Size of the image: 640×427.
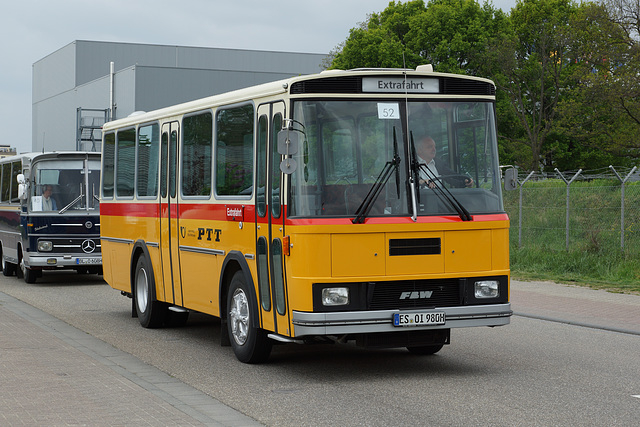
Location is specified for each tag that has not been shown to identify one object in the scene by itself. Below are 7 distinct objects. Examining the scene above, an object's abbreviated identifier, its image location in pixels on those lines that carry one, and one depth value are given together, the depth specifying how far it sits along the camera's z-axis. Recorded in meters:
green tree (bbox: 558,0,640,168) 39.78
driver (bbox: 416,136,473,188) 9.26
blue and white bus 20.38
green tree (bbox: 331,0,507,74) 51.09
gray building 63.25
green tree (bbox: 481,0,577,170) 50.31
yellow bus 8.92
